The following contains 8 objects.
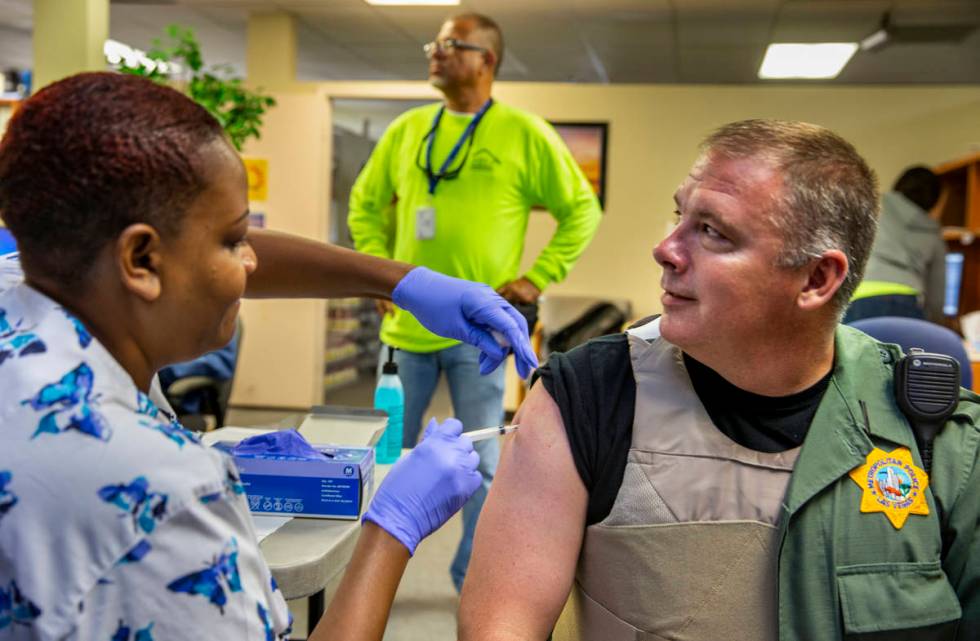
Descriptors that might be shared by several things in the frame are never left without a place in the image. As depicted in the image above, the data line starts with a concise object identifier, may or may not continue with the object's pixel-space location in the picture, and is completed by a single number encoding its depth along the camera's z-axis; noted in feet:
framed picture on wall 22.04
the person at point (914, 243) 14.03
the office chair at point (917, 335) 6.51
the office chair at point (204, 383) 10.32
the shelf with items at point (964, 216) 18.29
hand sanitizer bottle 6.42
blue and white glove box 4.38
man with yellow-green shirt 9.23
